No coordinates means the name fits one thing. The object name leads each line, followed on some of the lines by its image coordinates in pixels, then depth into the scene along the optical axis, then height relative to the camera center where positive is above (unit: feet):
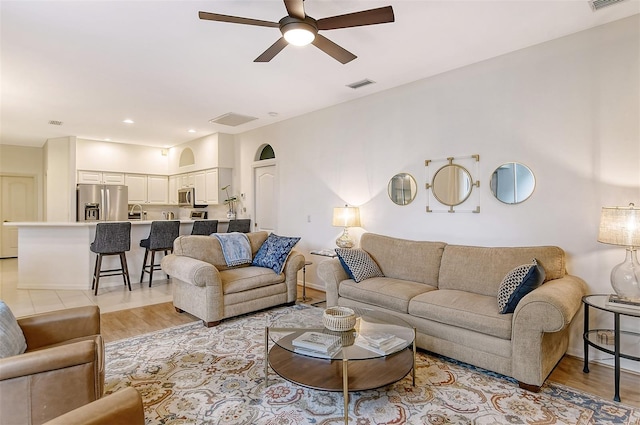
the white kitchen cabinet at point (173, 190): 27.14 +1.84
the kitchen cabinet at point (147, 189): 25.75 +1.90
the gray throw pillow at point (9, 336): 5.31 -2.03
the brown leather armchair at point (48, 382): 4.67 -2.44
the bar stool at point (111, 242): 15.58 -1.38
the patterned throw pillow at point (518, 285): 8.07 -1.77
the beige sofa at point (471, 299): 7.56 -2.40
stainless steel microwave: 24.56 +1.17
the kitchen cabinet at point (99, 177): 23.56 +2.55
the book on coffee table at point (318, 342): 6.88 -2.74
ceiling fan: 6.97 +4.11
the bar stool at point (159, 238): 16.96 -1.29
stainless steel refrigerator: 23.20 +0.77
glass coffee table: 6.53 -3.20
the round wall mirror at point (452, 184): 11.84 +0.99
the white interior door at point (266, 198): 19.81 +0.88
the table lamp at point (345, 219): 14.40 -0.29
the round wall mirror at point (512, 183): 10.45 +0.93
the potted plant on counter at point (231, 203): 22.18 +0.64
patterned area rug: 6.68 -4.02
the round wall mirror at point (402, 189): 13.29 +0.95
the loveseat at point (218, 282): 11.53 -2.58
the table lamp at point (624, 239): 7.64 -0.63
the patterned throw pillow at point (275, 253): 13.76 -1.66
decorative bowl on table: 7.78 -2.50
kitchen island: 16.76 -2.22
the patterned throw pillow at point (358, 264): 11.70 -1.83
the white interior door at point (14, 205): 26.40 +0.64
